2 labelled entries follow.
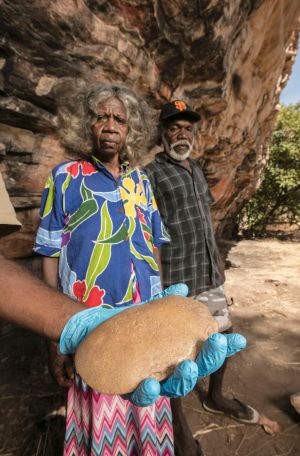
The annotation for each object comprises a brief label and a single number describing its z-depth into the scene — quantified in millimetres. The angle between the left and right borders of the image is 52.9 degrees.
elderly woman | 1274
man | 1971
